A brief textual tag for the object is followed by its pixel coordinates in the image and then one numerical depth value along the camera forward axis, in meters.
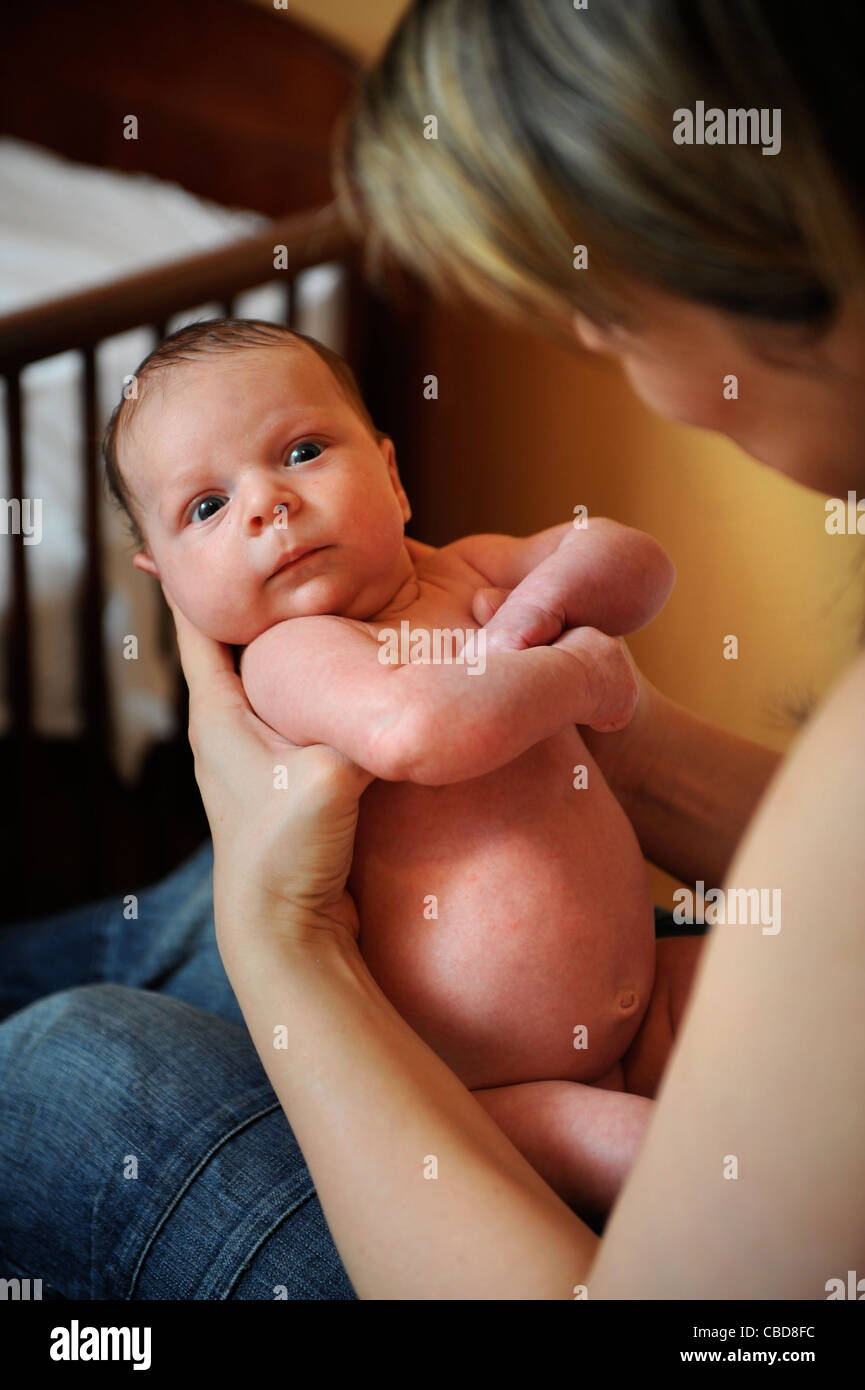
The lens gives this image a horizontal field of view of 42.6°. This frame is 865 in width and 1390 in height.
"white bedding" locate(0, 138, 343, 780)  1.68
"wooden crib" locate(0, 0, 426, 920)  1.28
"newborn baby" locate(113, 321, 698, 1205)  0.54
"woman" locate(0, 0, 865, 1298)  0.33
